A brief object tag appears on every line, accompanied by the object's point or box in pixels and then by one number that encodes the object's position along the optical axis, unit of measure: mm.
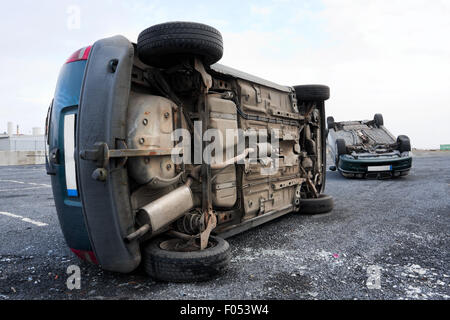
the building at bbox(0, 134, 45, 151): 27703
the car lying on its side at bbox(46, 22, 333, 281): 2414
